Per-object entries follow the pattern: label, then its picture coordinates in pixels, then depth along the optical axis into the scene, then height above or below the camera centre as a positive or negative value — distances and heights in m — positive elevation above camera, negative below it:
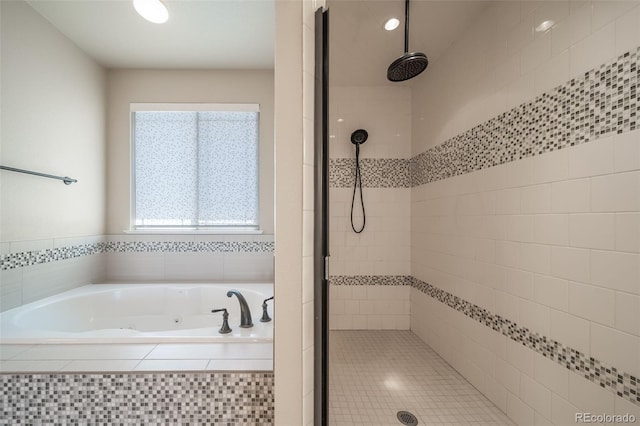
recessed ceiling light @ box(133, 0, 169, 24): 1.51 +1.30
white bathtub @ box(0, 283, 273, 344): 1.72 -0.72
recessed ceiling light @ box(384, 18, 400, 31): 1.68 +1.32
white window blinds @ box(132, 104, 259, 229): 2.48 +0.52
